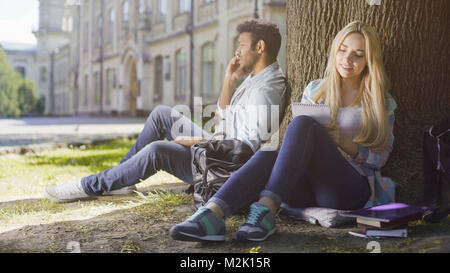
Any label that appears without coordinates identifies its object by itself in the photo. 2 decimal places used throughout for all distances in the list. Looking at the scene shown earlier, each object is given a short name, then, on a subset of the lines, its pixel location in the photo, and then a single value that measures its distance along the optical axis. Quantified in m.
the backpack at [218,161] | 6.05
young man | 6.32
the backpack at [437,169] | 5.43
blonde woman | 5.23
